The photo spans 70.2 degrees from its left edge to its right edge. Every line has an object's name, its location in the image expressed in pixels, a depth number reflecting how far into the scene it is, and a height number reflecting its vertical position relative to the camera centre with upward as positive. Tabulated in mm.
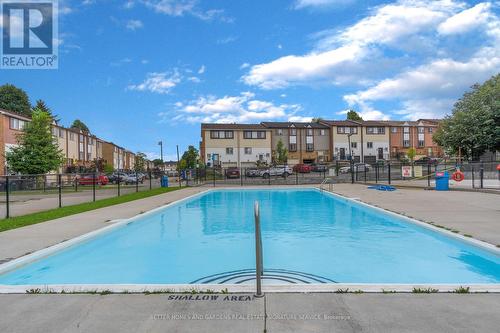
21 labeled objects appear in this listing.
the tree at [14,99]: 76312 +16397
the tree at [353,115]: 89312 +13178
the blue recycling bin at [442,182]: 22188 -1032
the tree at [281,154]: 64562 +2653
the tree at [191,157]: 77125 +3037
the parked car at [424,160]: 59306 +1027
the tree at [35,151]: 37062 +2361
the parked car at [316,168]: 51725 +4
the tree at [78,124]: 104750 +14357
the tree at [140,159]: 106069 +3800
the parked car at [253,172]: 46062 -377
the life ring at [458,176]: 24747 -751
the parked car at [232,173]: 44625 -428
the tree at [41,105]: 74769 +14650
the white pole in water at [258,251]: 4344 -1026
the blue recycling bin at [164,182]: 35438 -1107
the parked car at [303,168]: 52031 +28
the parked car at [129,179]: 46800 -981
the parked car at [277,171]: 45794 -315
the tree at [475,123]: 38656 +4774
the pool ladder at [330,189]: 25372 -1571
